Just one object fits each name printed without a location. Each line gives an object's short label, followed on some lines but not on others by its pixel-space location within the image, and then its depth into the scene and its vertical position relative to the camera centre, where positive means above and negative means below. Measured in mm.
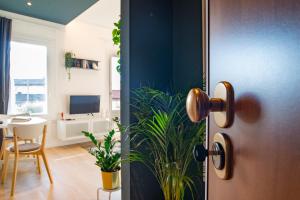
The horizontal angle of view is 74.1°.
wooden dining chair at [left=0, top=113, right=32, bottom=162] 2844 -600
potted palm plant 1334 -266
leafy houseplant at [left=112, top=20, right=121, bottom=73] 1878 +608
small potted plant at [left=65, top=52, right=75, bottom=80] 4426 +864
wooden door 298 +14
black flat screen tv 4535 -121
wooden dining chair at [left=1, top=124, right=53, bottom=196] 2336 -610
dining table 2393 -305
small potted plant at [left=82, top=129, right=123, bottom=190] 1808 -598
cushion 2463 -621
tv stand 4277 -651
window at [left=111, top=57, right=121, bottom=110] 5320 +380
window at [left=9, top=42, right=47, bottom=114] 4027 +421
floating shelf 4555 +837
